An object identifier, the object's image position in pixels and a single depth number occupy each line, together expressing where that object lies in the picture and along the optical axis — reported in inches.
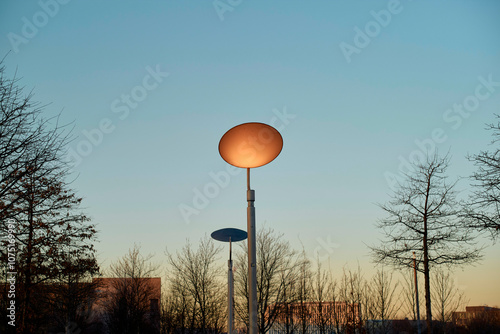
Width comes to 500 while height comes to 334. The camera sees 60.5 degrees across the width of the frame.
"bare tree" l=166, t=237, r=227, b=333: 947.3
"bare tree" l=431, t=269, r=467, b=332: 839.4
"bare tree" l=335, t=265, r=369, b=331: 725.9
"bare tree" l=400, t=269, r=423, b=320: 816.9
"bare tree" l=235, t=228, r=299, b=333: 831.1
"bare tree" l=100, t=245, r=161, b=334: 1035.9
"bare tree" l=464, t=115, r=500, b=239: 470.9
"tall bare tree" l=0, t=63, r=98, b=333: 374.0
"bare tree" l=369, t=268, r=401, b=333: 760.3
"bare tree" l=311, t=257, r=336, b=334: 778.2
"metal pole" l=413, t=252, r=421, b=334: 693.3
